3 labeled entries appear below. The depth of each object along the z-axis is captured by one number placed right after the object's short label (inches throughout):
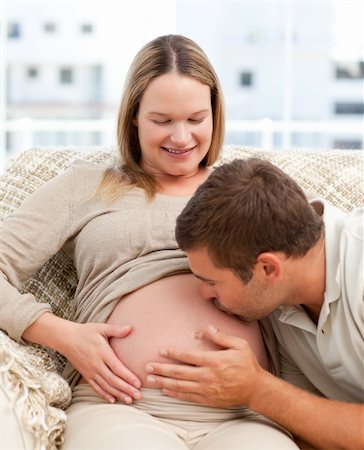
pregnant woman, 63.0
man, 60.4
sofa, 58.9
